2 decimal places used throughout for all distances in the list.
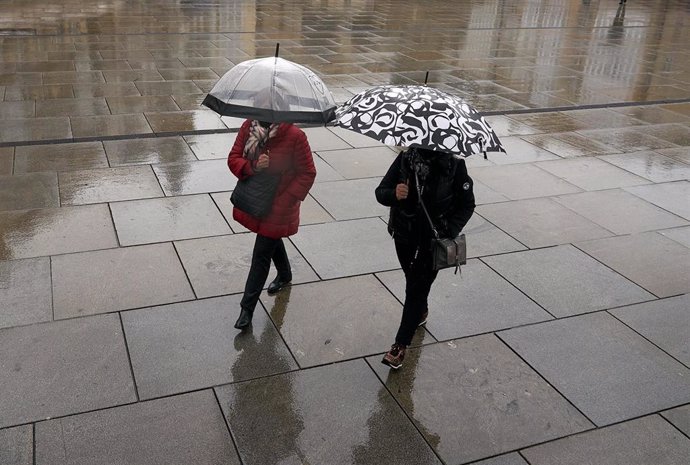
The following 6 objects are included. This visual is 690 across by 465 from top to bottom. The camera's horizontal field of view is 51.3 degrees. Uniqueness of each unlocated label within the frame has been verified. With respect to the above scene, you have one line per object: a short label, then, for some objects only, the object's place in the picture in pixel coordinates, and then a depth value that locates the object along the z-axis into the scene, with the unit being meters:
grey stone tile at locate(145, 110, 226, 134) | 9.24
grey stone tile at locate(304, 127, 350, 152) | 8.89
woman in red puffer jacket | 4.57
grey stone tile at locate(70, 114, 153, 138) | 8.93
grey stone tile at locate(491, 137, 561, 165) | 8.80
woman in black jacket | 4.16
